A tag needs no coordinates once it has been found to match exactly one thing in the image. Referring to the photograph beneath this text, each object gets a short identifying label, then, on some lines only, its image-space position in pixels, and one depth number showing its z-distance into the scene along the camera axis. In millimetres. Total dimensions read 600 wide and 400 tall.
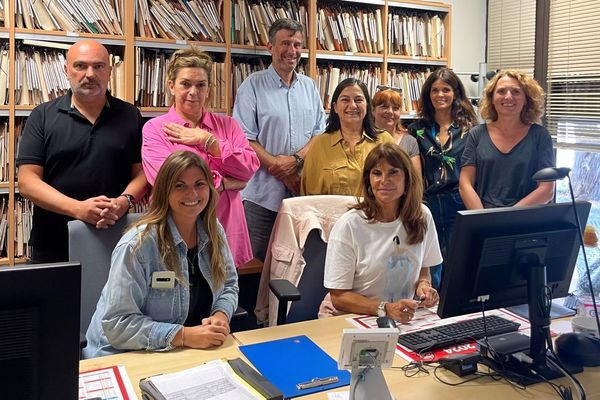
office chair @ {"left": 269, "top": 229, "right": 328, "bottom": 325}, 2385
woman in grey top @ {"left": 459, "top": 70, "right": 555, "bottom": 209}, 2803
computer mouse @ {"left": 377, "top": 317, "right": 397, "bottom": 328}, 1723
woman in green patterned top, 3096
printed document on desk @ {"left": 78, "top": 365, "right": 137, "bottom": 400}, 1393
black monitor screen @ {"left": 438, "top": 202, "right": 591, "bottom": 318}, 1535
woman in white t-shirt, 2104
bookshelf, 3020
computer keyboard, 1736
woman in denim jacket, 1687
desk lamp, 1642
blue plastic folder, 1488
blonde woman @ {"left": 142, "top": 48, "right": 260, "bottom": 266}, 2426
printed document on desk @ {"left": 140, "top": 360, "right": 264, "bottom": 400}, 1372
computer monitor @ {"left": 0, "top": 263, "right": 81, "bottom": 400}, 948
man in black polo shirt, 2363
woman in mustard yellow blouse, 2840
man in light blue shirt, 3166
